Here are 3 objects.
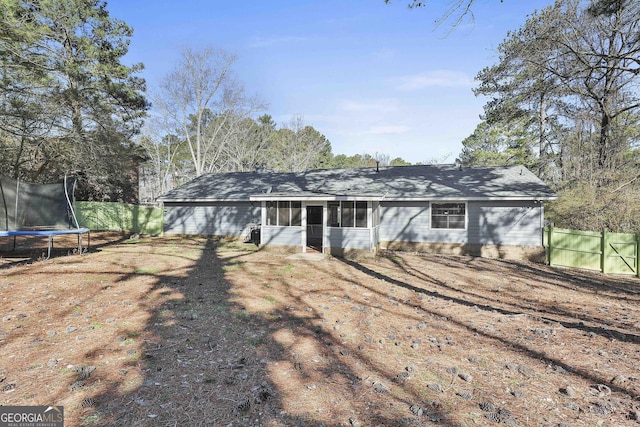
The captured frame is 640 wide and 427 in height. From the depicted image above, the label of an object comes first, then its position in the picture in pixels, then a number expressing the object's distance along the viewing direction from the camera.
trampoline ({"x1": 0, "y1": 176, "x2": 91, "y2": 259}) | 8.49
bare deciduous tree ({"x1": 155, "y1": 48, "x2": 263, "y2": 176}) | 26.18
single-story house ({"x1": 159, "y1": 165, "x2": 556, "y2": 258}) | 12.16
